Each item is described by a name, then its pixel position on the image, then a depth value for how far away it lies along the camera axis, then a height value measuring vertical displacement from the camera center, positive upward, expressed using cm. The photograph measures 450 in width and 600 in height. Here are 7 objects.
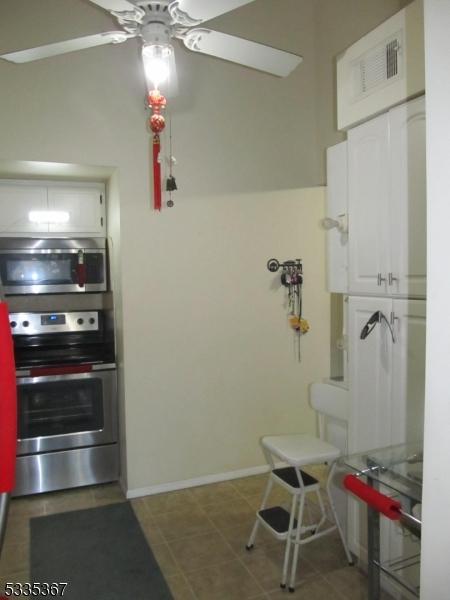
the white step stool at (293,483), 217 -102
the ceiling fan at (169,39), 163 +97
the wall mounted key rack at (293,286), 339 -5
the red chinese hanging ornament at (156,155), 257 +81
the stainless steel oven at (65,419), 305 -94
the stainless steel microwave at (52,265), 329 +14
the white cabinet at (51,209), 325 +55
